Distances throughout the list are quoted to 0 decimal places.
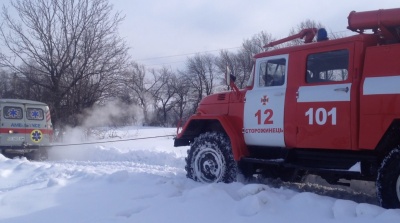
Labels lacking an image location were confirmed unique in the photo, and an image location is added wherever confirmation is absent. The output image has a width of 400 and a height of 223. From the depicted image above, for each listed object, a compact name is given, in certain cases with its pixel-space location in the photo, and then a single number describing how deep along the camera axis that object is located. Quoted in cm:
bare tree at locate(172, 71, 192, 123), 7119
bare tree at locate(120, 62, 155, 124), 6722
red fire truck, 579
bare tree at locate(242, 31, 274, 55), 4419
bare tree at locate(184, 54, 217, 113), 6507
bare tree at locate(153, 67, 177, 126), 7869
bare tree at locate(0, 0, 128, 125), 2497
